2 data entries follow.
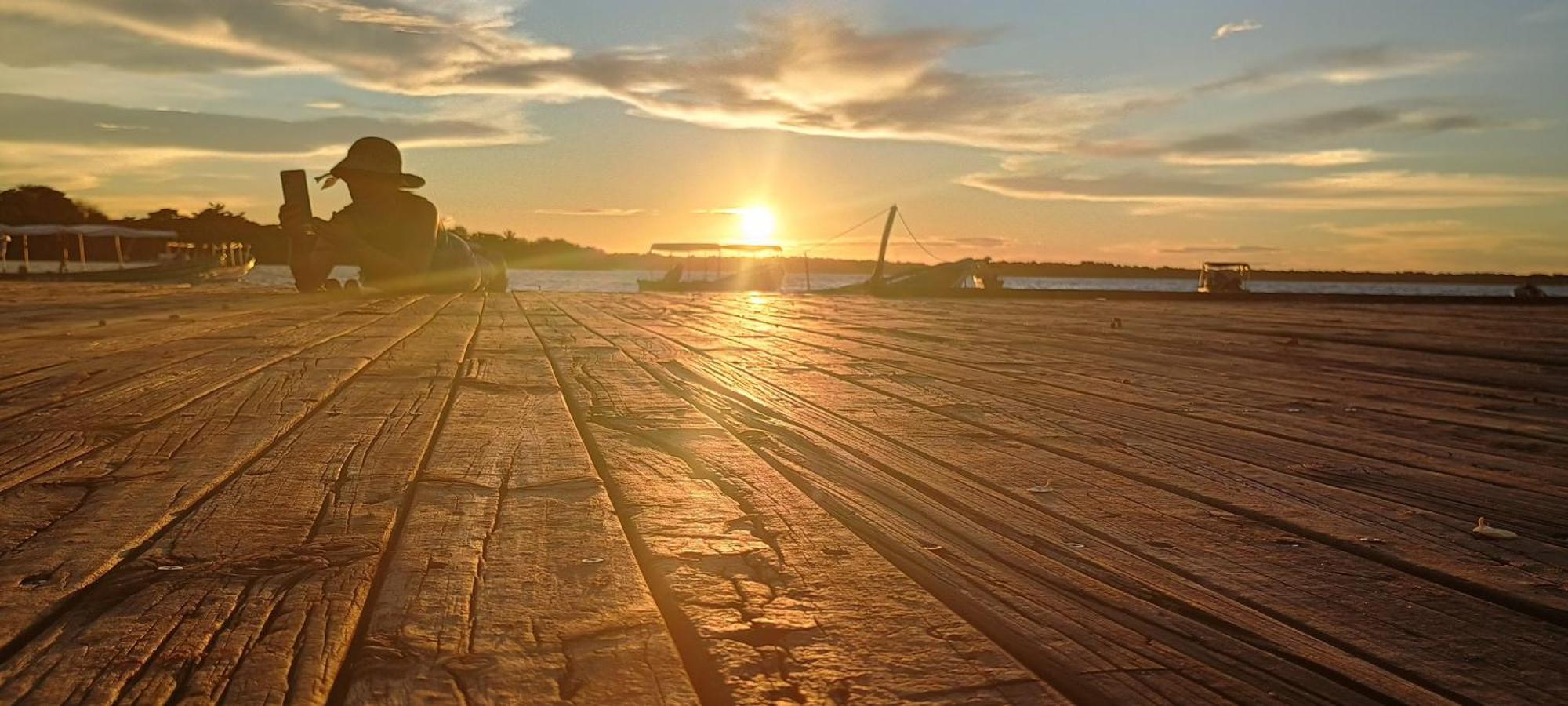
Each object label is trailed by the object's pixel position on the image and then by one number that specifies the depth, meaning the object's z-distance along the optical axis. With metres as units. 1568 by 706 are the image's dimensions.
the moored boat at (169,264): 29.57
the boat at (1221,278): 27.95
